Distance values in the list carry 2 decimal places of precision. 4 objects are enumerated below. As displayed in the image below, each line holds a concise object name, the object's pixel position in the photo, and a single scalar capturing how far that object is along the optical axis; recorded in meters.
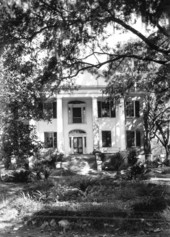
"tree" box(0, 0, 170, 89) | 8.41
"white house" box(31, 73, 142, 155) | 30.59
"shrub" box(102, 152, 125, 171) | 24.22
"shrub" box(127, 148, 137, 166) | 21.74
